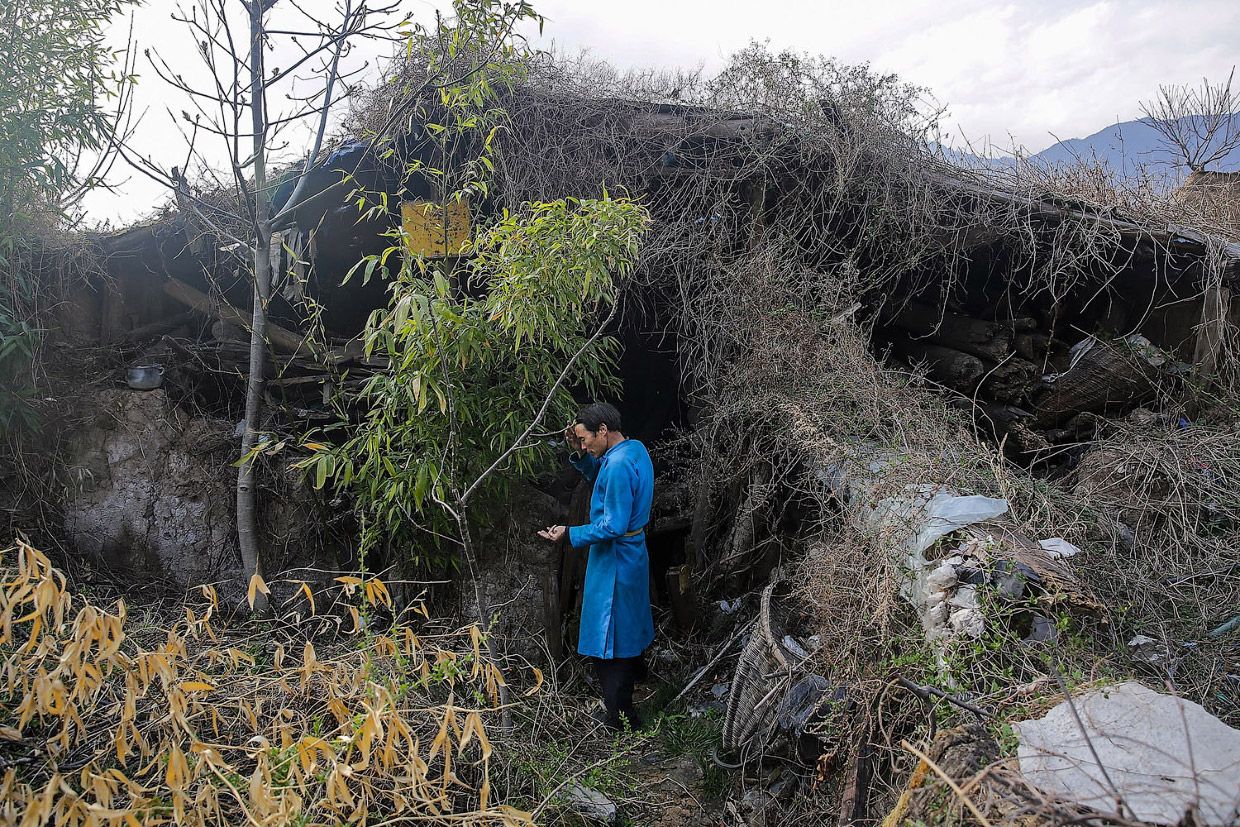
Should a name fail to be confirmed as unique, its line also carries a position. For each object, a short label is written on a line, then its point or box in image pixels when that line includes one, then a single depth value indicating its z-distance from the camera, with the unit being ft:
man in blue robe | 12.60
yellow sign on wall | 11.75
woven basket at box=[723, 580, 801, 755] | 9.75
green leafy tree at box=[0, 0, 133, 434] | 13.03
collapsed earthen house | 14.84
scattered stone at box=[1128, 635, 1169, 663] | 7.09
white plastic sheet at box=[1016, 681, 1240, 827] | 4.59
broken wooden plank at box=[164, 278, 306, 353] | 16.05
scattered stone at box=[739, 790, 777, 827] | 9.52
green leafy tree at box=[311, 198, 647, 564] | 10.05
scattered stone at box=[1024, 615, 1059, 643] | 6.73
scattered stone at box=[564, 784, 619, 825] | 9.02
